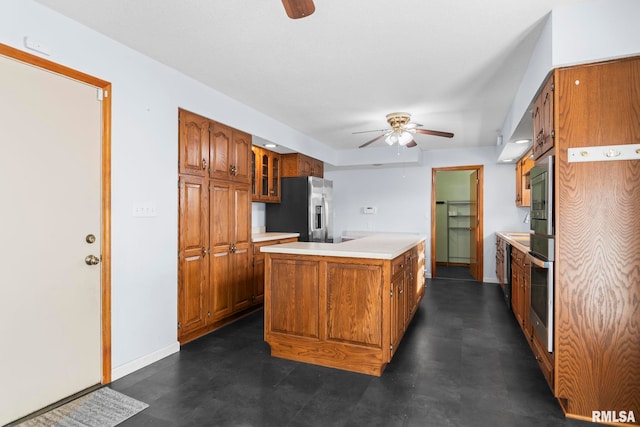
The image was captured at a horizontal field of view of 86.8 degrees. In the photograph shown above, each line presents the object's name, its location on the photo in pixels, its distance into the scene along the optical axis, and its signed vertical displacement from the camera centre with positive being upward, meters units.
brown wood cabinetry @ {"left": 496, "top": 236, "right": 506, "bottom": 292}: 4.79 -0.72
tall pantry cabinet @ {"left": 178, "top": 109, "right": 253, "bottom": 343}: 3.15 -0.13
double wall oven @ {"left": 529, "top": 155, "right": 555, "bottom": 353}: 2.06 -0.24
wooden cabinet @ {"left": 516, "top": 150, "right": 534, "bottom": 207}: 5.07 +0.52
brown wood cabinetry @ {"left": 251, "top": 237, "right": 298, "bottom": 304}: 4.14 -0.76
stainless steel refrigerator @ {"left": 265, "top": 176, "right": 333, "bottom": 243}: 5.11 +0.06
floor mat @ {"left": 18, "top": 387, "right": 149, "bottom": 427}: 1.95 -1.21
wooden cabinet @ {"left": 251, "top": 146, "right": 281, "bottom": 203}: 4.67 +0.54
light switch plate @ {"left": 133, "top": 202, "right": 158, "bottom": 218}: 2.65 +0.02
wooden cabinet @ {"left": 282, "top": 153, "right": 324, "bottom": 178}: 5.24 +0.75
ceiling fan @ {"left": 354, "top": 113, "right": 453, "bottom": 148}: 4.05 +1.02
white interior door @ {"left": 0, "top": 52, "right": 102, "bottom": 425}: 1.95 -0.15
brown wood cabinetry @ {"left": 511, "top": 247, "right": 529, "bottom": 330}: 3.24 -0.78
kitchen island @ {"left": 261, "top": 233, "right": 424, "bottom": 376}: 2.55 -0.73
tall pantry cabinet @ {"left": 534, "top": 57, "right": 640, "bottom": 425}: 1.92 -0.15
